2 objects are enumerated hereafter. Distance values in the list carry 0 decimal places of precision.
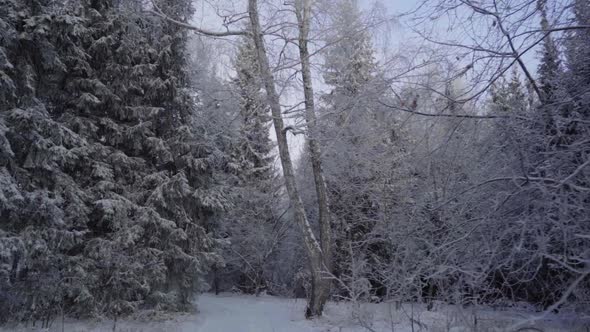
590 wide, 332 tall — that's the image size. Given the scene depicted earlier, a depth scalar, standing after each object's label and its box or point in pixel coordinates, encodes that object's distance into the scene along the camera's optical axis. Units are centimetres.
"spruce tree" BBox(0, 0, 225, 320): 791
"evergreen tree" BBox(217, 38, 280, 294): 1838
